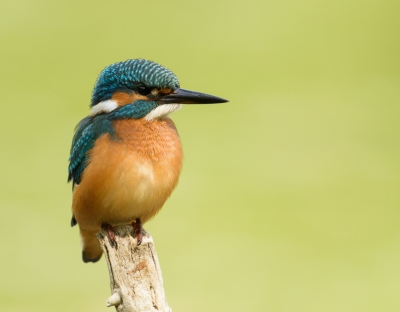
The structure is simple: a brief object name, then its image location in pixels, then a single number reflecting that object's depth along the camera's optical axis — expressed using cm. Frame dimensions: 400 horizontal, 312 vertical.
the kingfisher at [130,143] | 875
